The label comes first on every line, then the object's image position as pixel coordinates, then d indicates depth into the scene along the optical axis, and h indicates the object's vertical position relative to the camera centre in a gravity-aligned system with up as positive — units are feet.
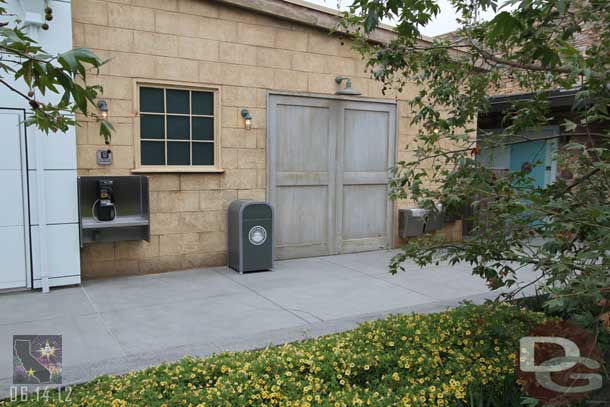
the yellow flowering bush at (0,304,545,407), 9.09 -4.39
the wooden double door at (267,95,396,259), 23.85 -0.73
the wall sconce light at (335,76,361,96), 24.67 +3.58
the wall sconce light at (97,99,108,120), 19.20 +1.92
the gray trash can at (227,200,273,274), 21.02 -3.37
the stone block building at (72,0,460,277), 19.93 +1.46
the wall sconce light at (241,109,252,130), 22.22 +1.83
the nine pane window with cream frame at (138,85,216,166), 20.63 +1.30
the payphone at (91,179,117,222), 19.49 -1.91
